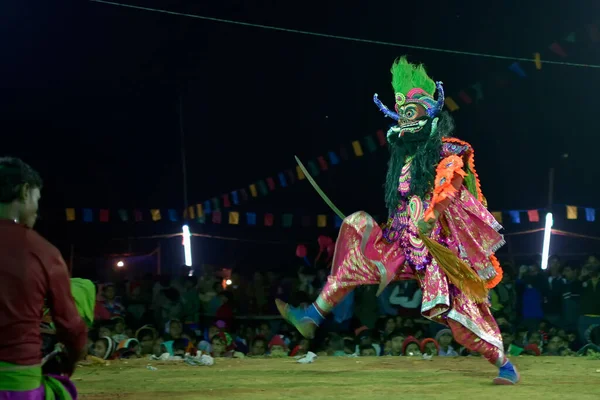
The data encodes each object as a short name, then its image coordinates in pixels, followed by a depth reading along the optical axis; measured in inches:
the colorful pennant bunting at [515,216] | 620.1
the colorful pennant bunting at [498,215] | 595.8
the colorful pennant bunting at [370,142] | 576.7
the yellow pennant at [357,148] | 569.9
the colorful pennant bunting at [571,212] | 593.7
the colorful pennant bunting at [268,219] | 671.1
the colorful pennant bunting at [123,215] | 697.0
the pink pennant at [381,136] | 570.9
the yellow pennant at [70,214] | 645.9
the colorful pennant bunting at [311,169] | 658.2
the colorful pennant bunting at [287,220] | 677.9
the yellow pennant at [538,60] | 456.0
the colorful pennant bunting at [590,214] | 606.9
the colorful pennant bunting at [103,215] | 665.0
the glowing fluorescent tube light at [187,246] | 724.1
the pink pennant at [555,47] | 472.1
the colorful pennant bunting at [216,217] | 714.8
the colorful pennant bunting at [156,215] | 668.7
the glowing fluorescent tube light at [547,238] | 658.8
